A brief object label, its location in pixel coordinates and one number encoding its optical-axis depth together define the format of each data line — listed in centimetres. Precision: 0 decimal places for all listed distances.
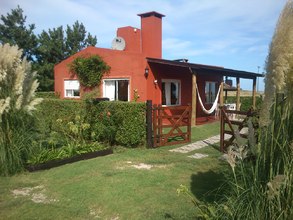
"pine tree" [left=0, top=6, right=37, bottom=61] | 2580
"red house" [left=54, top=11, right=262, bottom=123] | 1338
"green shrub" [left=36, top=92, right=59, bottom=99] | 1783
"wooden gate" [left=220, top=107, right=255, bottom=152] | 733
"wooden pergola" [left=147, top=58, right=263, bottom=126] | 1271
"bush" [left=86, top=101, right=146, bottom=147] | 820
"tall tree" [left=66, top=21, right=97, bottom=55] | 3153
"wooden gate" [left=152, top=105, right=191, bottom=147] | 844
